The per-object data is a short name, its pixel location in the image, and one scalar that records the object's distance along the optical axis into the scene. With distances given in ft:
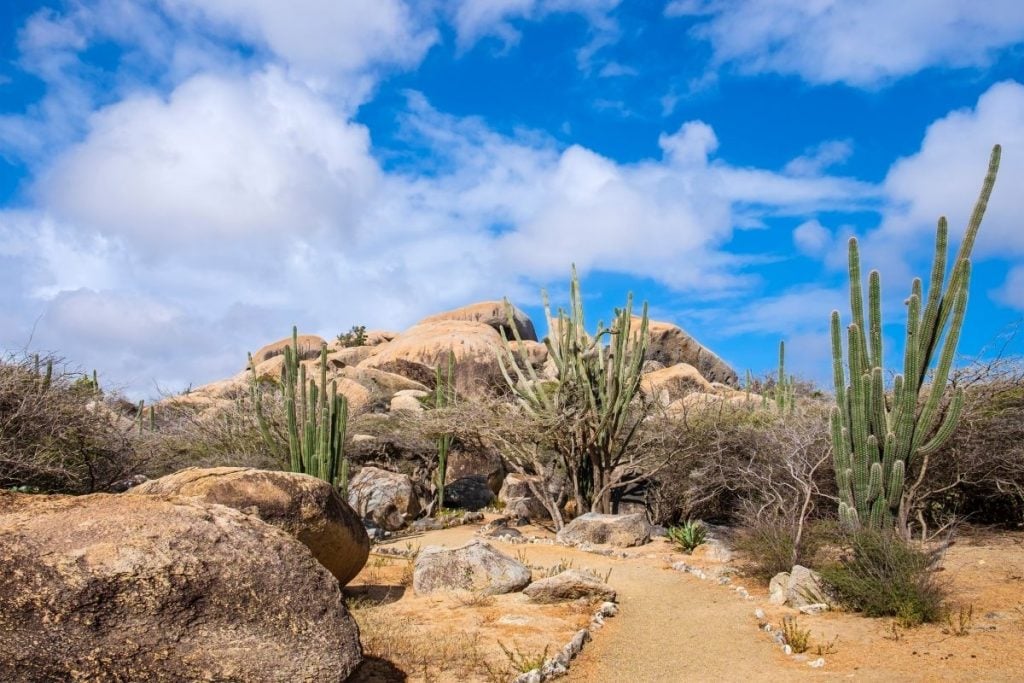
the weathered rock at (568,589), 26.30
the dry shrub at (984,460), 35.01
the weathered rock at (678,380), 84.02
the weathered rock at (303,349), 131.85
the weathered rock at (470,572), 27.32
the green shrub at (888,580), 22.07
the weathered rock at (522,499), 49.75
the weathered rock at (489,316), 121.29
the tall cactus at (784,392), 50.23
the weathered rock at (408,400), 75.20
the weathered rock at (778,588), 25.67
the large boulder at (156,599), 13.84
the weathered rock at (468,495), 56.65
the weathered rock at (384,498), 47.60
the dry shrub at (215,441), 50.21
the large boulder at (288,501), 23.73
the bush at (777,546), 28.35
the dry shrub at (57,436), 35.29
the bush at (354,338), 134.21
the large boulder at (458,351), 93.56
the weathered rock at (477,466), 61.82
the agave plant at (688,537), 36.27
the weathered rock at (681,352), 113.09
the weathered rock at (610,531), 38.65
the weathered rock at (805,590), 24.68
